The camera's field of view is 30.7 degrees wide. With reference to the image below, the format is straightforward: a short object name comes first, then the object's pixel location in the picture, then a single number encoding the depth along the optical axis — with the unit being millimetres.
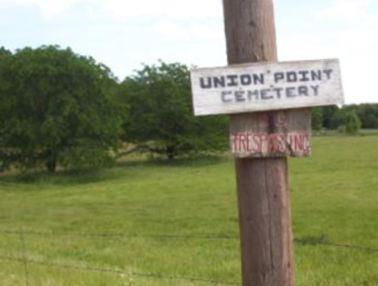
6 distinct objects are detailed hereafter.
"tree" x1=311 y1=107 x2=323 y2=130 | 99531
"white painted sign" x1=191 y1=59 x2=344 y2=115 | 3016
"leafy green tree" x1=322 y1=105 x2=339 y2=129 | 118050
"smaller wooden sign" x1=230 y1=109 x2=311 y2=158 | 3051
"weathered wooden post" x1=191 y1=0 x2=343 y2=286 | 3021
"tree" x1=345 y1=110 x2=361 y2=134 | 99375
